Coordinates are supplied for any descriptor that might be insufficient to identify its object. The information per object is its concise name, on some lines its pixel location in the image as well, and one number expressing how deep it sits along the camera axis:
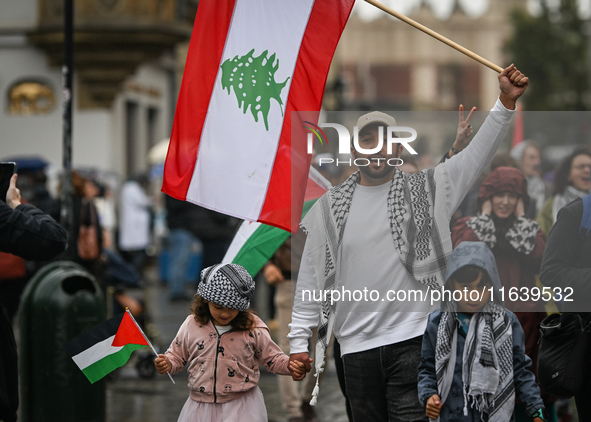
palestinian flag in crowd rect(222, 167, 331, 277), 10.49
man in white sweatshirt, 8.44
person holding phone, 8.74
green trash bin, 11.80
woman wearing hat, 9.09
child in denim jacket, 7.95
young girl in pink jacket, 8.53
